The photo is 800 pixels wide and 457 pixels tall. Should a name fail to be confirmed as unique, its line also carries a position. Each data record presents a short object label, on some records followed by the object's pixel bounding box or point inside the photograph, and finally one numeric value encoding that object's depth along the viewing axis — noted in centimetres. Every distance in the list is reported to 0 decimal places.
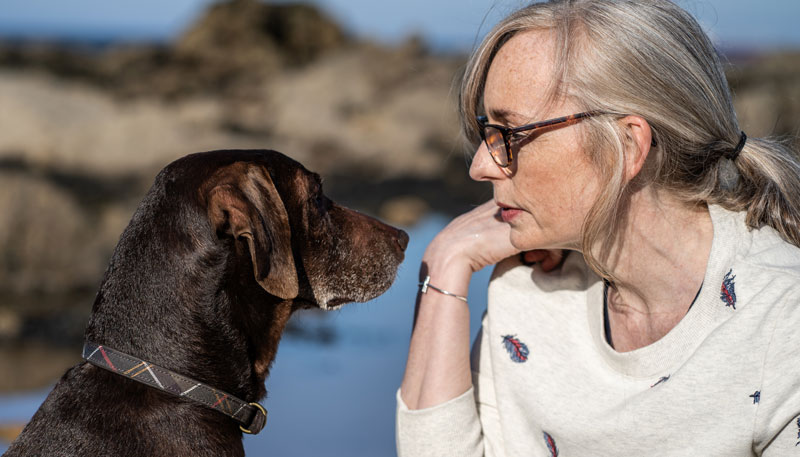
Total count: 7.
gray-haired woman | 236
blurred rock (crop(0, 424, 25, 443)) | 473
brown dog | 231
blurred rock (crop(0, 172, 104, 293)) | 812
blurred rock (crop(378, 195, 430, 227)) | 972
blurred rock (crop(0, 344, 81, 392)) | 577
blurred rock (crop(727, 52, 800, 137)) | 1170
